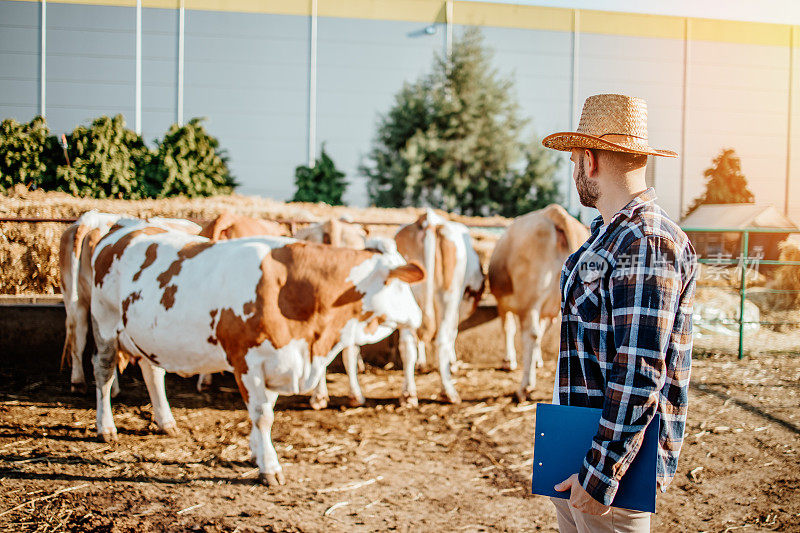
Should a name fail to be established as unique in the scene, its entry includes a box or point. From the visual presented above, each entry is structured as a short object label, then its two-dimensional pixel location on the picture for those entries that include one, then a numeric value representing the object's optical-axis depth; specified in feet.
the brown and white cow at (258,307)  13.70
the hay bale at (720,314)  30.81
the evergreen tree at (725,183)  71.10
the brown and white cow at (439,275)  20.30
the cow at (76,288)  19.61
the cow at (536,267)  20.54
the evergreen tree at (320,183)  57.67
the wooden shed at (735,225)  32.30
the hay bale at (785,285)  33.63
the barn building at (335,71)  64.34
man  5.65
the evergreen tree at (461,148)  69.90
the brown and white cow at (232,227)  19.10
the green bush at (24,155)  42.98
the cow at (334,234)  21.56
